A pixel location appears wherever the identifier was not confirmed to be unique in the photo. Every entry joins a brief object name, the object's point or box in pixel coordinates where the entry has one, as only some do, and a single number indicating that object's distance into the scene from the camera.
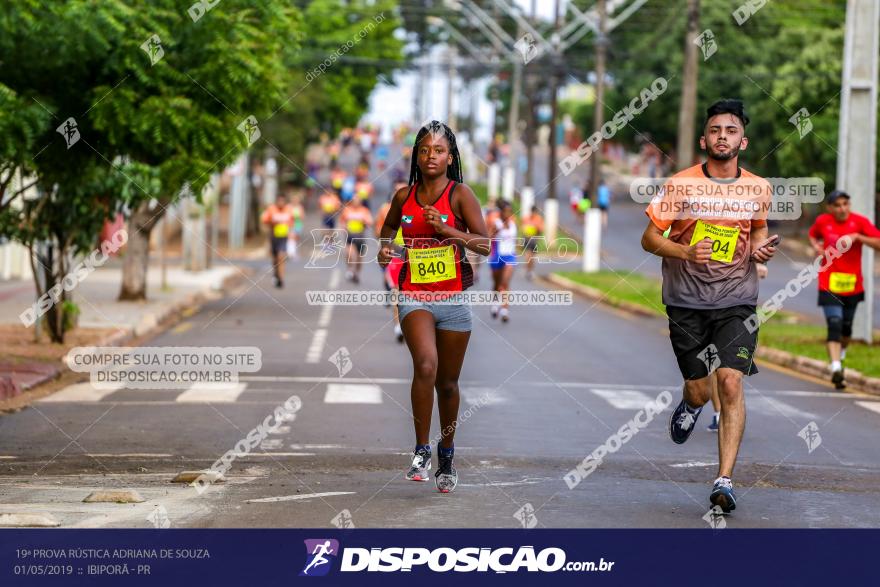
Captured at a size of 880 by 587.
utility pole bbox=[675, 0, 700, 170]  31.84
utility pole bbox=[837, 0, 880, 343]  20.81
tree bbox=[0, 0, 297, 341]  18.16
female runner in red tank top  9.04
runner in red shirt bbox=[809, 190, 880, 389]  16.48
